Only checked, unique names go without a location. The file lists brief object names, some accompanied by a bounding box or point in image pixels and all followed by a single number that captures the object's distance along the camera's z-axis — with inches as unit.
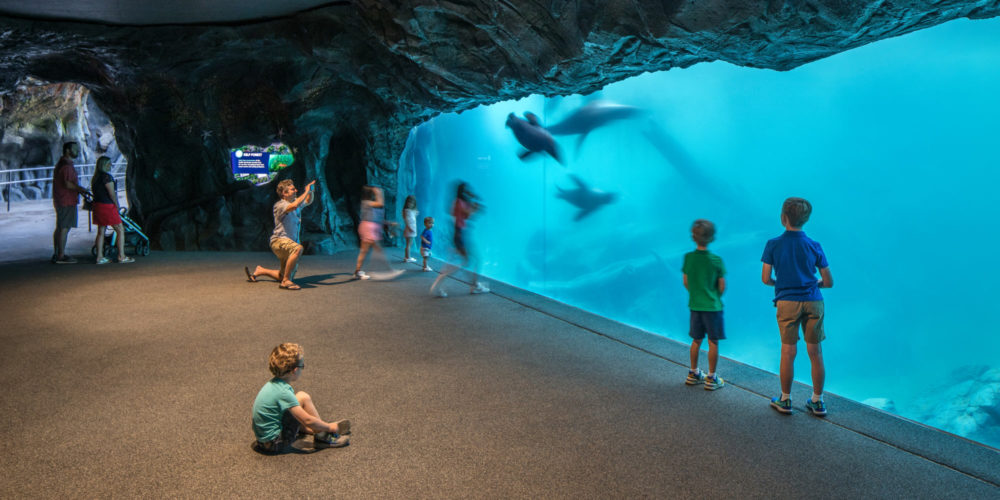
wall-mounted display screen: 490.0
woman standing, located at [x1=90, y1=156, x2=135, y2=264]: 366.0
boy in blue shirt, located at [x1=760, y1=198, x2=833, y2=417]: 151.6
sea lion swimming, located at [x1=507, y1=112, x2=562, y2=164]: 401.7
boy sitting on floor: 126.0
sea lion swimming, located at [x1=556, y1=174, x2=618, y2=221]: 406.3
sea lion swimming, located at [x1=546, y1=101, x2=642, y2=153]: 397.7
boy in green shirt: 170.9
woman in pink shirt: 304.8
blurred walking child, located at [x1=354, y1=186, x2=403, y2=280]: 333.7
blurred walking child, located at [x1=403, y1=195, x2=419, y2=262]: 415.2
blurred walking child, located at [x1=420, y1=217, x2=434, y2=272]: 390.2
